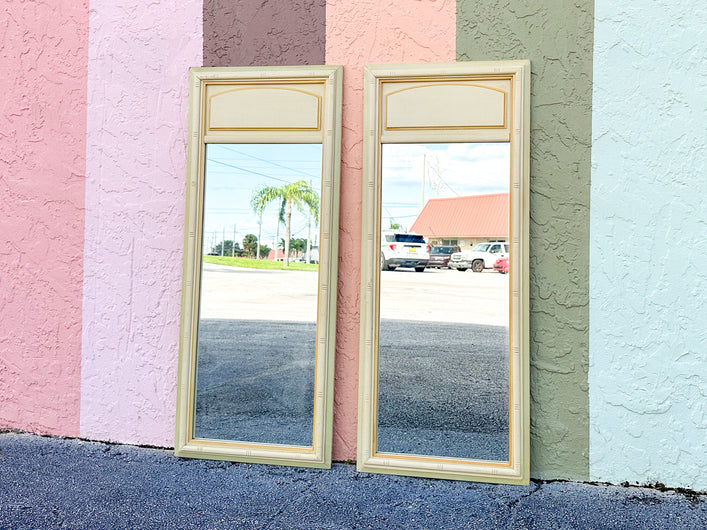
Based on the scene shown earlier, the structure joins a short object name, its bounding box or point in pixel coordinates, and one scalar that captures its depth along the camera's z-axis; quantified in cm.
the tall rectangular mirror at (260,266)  313
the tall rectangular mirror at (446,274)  296
